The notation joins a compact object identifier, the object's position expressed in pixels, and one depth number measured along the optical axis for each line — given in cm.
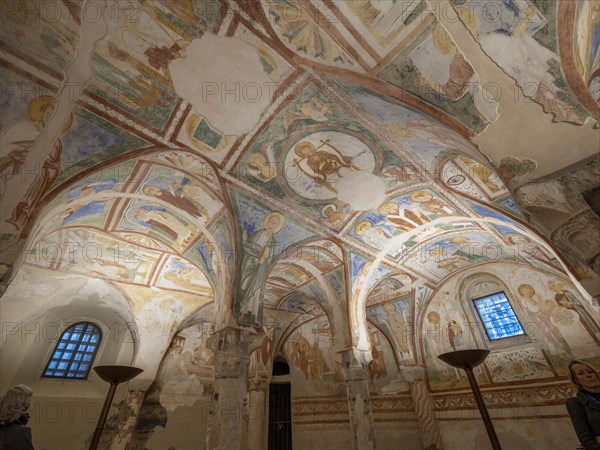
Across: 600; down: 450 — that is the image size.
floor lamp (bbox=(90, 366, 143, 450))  444
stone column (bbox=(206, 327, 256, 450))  556
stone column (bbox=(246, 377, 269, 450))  1205
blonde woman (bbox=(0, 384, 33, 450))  265
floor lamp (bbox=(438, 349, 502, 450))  376
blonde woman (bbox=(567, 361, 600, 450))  297
